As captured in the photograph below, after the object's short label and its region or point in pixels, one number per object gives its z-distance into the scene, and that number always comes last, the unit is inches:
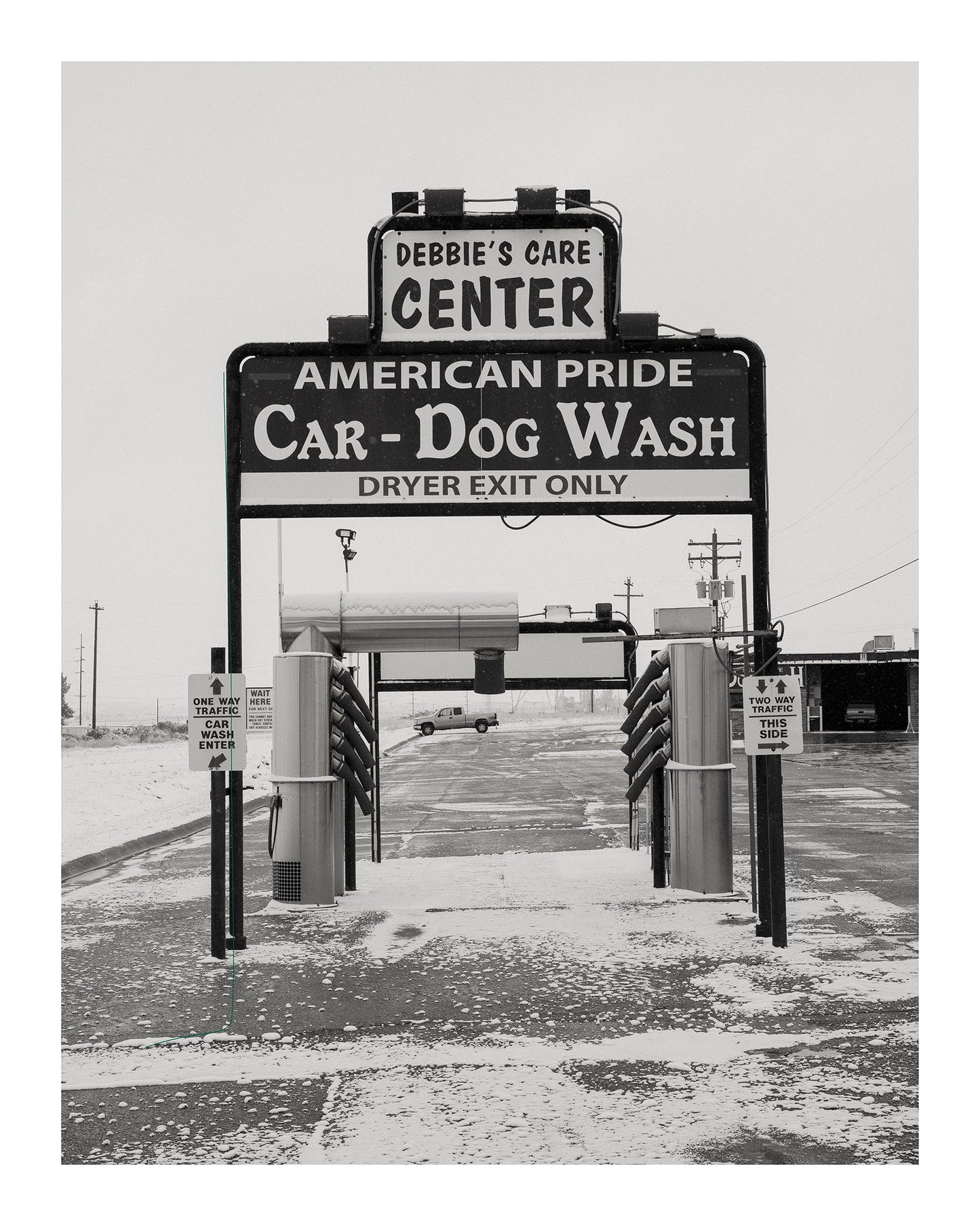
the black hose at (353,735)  392.8
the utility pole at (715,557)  2155.5
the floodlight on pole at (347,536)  1194.0
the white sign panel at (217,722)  307.7
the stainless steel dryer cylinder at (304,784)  377.1
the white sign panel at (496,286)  340.2
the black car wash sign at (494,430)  334.6
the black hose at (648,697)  414.0
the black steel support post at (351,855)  406.6
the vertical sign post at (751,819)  352.2
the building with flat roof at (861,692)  1899.6
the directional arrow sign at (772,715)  318.3
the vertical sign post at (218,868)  309.9
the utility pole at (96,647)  3252.7
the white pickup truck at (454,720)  2309.3
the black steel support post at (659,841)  405.7
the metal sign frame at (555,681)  516.1
